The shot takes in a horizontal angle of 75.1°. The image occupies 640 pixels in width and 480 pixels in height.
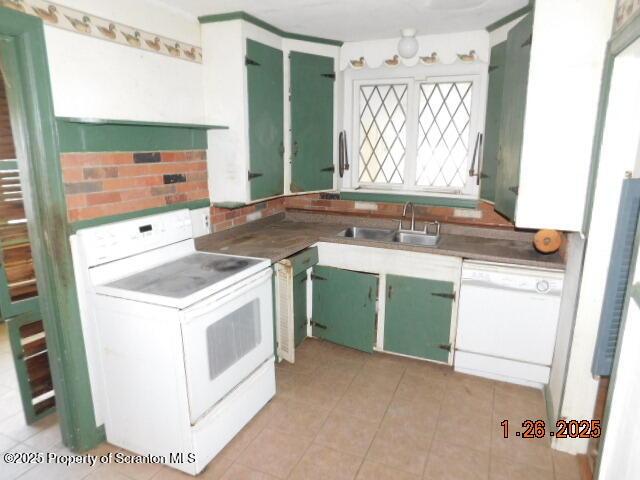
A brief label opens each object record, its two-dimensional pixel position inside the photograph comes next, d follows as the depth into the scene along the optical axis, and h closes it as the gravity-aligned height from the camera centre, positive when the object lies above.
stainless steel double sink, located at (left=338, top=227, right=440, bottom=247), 3.23 -0.65
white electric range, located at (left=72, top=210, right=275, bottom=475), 1.91 -0.91
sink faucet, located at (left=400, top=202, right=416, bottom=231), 3.26 -0.47
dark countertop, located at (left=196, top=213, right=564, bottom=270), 2.64 -0.63
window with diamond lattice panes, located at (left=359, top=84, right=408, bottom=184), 3.36 +0.16
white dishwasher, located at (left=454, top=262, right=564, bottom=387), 2.57 -1.05
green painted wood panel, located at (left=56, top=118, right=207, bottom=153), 1.94 +0.07
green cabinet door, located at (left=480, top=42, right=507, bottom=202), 2.69 +0.21
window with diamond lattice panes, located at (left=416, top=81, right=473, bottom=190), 3.16 +0.14
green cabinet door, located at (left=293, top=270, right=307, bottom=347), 3.03 -1.14
